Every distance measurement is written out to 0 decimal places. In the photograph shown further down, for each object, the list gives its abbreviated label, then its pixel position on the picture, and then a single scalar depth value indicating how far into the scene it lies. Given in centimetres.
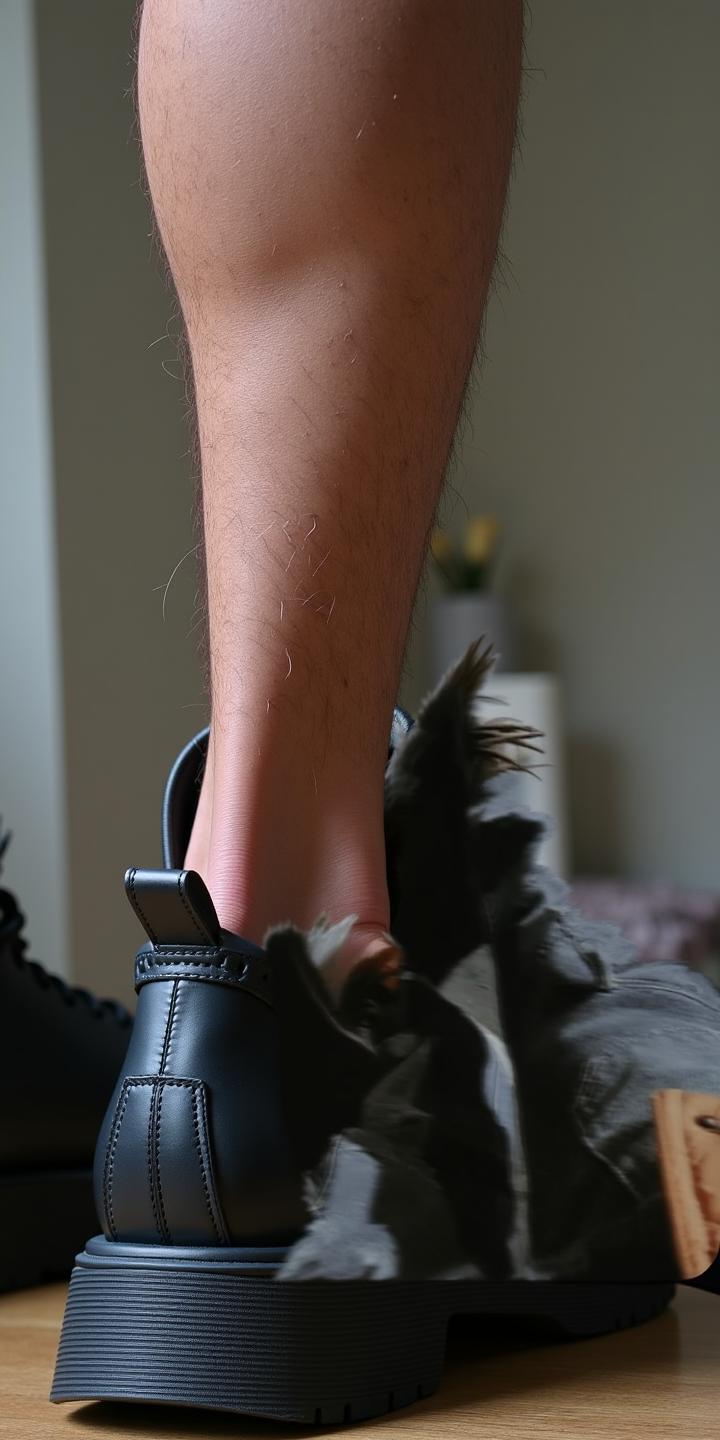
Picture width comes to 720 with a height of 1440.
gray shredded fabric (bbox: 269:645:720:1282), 45
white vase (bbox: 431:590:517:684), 416
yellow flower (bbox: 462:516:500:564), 424
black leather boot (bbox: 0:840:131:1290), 72
